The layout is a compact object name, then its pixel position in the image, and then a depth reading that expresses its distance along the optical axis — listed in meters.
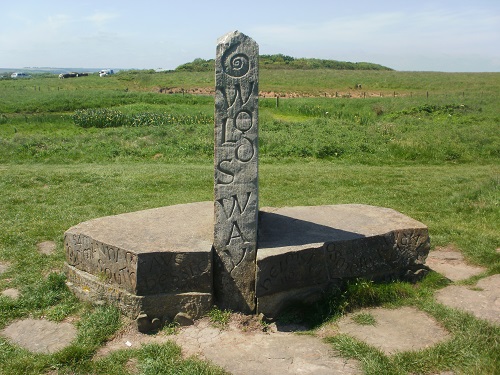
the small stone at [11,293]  5.75
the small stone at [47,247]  7.16
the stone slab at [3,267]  6.47
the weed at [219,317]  5.05
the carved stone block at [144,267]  5.08
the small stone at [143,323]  5.00
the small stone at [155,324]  5.05
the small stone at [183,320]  5.10
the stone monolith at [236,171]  4.98
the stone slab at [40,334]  4.71
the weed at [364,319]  5.04
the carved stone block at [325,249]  5.19
